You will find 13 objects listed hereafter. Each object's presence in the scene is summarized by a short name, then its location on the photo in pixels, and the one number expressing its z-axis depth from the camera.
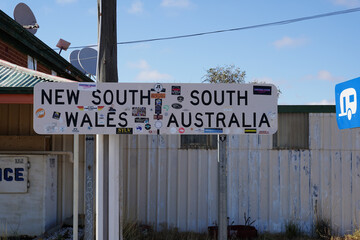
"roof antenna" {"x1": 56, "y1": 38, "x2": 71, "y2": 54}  19.30
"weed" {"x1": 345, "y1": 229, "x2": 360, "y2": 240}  7.54
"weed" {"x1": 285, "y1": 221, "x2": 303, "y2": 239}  7.73
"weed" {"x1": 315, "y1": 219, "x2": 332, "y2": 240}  7.70
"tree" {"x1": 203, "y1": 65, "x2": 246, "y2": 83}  27.61
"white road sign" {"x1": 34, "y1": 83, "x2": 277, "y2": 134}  4.00
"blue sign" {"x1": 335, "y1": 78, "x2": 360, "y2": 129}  4.19
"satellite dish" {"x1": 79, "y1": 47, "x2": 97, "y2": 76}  16.80
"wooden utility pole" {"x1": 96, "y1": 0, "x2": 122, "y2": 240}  4.14
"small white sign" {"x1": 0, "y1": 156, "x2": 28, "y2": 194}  7.04
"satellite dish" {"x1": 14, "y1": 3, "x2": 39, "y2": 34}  14.52
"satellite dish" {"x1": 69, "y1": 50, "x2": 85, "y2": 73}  17.72
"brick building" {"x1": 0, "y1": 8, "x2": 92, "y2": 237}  7.03
